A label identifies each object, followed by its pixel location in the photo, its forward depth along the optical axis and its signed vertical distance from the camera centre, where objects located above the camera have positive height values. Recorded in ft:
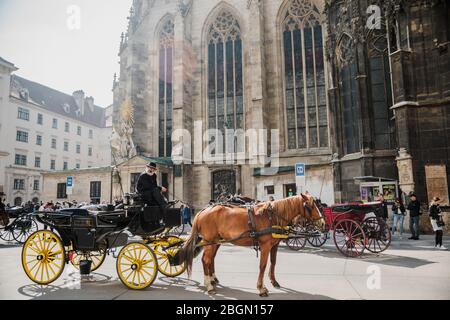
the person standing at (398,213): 39.75 -2.73
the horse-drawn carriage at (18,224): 35.93 -2.60
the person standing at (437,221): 29.17 -2.85
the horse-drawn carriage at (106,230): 17.83 -1.77
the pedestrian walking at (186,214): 56.57 -2.97
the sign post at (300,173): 40.24 +2.73
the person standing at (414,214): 36.76 -2.60
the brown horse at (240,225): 16.52 -1.52
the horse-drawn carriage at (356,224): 26.89 -2.73
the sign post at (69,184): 54.90 +2.84
